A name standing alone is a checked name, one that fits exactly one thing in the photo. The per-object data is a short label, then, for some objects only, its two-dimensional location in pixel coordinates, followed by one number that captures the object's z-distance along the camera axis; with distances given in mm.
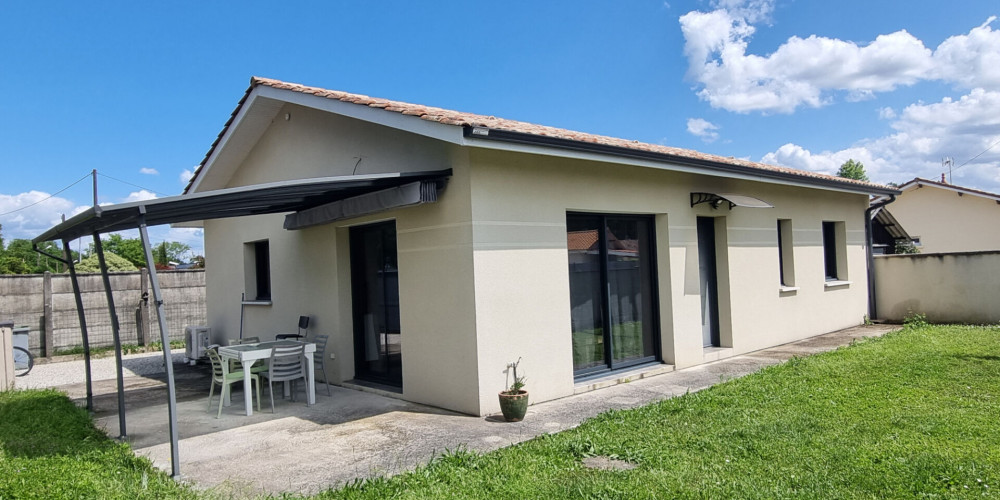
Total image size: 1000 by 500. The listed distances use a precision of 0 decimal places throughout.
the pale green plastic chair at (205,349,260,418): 7414
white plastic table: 7195
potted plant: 6242
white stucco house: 6789
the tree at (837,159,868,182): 53838
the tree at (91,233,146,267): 47562
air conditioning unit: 12094
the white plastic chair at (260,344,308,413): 7422
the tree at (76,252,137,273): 24391
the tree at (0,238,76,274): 34222
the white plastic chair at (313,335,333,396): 8344
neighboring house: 21578
